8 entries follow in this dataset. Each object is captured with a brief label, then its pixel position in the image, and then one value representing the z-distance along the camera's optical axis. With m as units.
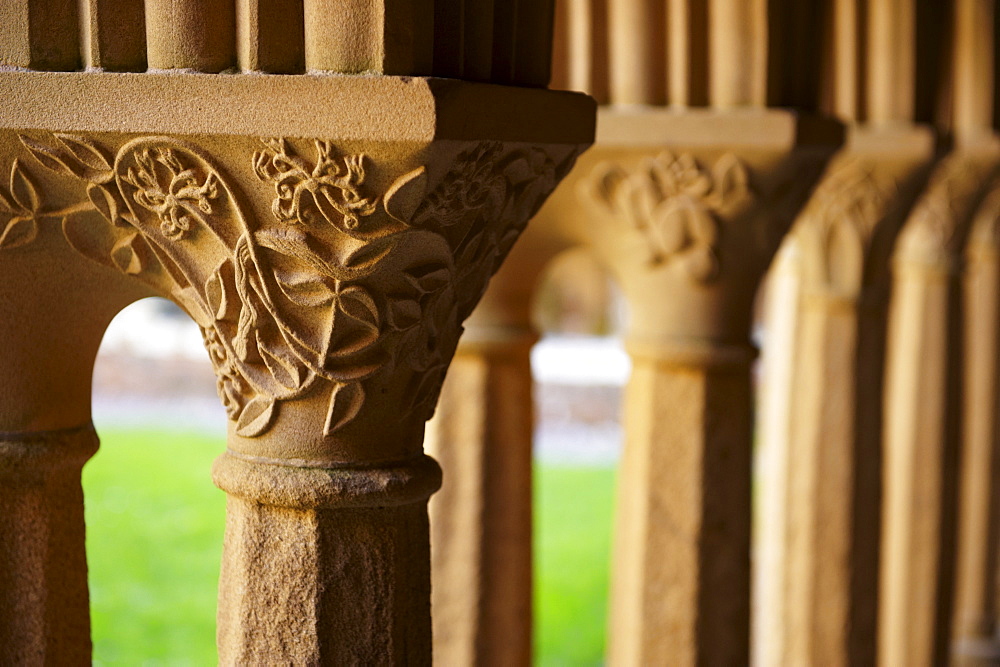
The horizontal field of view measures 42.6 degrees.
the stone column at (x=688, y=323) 2.21
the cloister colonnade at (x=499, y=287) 1.13
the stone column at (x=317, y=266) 1.11
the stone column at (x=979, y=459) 4.71
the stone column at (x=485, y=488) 2.56
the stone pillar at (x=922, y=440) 3.99
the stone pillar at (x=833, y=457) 3.02
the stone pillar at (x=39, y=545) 1.36
